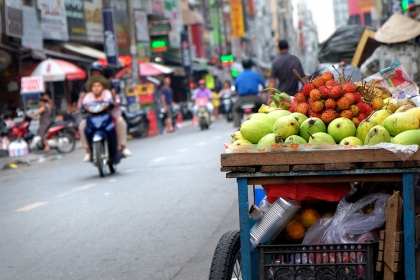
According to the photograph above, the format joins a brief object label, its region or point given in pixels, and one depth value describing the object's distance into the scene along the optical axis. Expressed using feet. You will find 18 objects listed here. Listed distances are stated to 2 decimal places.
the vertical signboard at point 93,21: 118.73
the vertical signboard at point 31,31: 90.63
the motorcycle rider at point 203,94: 103.61
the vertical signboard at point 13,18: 84.53
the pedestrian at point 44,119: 73.61
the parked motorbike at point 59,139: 71.92
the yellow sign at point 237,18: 261.03
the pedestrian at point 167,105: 103.76
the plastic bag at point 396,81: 18.74
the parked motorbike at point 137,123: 90.27
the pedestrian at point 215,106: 139.44
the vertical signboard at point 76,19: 110.52
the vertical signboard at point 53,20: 99.38
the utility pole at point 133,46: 103.76
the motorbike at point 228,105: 117.29
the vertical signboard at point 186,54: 167.22
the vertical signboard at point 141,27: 143.54
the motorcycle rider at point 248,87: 55.93
